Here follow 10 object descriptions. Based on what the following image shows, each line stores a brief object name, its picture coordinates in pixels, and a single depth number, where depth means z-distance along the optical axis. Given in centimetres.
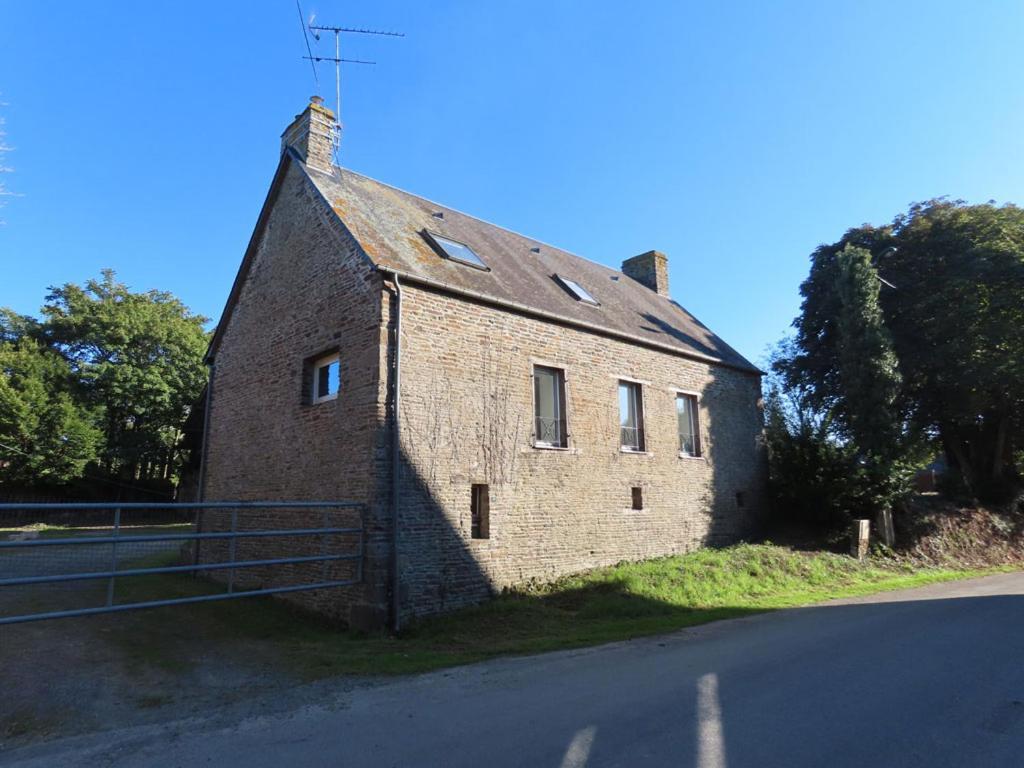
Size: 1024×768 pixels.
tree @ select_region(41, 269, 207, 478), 3031
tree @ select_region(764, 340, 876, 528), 1477
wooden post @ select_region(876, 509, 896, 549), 1453
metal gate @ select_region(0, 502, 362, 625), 634
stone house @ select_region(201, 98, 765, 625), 886
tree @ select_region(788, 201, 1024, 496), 1603
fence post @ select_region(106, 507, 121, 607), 635
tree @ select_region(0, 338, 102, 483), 2669
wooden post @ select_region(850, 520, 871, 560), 1367
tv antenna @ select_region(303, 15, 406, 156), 1224
